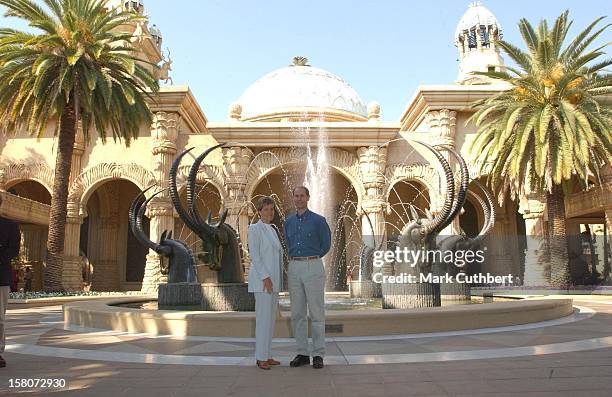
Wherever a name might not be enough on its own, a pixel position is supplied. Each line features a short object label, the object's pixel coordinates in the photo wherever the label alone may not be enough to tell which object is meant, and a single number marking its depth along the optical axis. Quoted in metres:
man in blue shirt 4.53
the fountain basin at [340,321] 6.27
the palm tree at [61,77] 17.42
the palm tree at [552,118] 17.31
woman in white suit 4.38
